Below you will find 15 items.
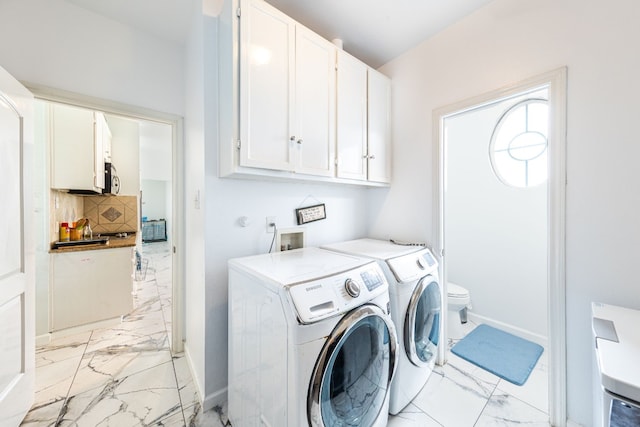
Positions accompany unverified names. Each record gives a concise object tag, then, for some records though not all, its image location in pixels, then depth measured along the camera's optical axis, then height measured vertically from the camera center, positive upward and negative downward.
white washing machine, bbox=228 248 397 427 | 0.90 -0.57
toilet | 2.21 -0.93
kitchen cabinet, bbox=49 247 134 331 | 2.25 -0.76
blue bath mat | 1.79 -1.19
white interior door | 1.19 -0.25
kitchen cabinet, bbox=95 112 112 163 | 2.68 +0.89
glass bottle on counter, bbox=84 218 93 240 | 2.88 -0.26
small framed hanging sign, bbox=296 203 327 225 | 1.83 -0.02
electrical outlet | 1.68 -0.08
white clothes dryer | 1.37 -0.61
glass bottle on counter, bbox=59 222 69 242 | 2.51 -0.22
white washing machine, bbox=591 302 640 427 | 0.64 -0.46
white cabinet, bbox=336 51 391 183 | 1.74 +0.70
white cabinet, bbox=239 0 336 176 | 1.27 +0.70
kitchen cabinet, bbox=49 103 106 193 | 2.34 +0.64
